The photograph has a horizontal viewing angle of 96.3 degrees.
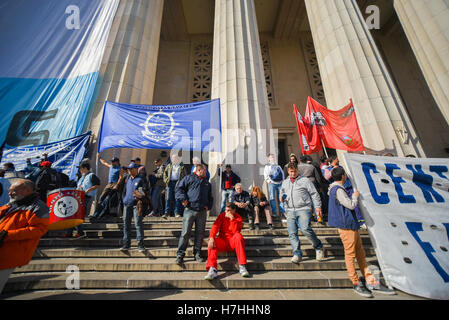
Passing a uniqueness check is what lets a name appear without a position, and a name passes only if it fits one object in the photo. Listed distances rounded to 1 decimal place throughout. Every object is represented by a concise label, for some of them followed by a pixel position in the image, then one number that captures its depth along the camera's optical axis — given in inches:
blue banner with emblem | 208.4
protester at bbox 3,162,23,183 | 188.4
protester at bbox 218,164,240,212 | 214.5
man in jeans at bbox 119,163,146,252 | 150.8
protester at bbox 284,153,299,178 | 221.9
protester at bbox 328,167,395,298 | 108.0
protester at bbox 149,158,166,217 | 250.8
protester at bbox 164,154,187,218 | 219.5
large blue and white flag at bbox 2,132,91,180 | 214.2
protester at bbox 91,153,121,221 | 208.4
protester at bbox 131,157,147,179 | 192.2
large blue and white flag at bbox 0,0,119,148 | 211.3
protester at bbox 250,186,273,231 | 191.5
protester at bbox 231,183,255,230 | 190.2
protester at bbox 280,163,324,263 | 141.8
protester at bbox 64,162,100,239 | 192.1
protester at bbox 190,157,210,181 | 199.5
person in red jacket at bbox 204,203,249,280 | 123.0
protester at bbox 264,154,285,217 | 220.5
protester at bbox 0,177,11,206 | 156.9
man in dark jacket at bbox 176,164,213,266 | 139.9
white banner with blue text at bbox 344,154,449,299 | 108.5
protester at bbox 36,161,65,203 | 179.8
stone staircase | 114.4
